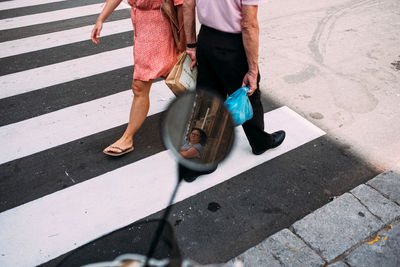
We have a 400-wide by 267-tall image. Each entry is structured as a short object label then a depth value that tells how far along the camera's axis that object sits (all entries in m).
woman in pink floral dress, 2.92
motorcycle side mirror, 1.53
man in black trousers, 2.37
